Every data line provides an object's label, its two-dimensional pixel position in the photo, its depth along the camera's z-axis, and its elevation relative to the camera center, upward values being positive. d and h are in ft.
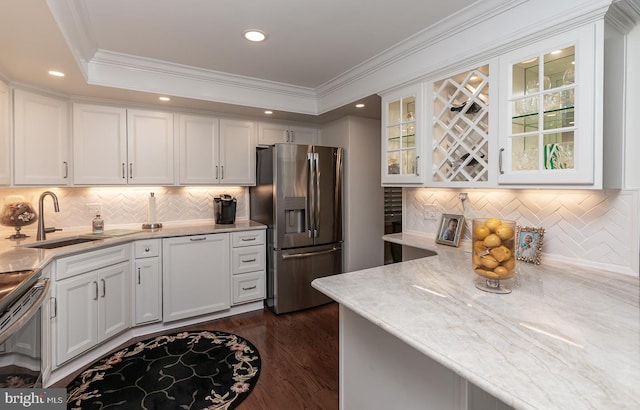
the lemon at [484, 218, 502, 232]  4.51 -0.33
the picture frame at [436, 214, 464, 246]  7.72 -0.73
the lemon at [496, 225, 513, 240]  4.40 -0.44
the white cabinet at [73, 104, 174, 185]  9.44 +1.84
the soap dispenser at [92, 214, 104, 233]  9.58 -0.72
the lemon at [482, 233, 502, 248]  4.41 -0.57
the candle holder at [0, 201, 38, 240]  7.93 -0.36
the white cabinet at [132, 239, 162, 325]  9.29 -2.47
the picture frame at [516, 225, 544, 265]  6.20 -0.88
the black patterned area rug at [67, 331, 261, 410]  6.43 -4.16
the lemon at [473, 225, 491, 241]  4.54 -0.46
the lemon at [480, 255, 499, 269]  4.38 -0.87
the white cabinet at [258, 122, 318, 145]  12.51 +2.91
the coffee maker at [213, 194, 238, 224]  11.60 -0.27
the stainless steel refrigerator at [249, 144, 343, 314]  11.02 -0.57
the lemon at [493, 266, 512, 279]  4.36 -1.01
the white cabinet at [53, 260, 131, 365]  7.13 -2.75
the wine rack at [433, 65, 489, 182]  6.48 +1.69
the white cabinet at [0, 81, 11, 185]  7.45 +1.57
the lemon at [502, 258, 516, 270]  4.37 -0.90
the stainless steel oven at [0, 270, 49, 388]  4.14 -1.91
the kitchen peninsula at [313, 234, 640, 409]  2.48 -1.41
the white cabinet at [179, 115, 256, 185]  11.03 +1.95
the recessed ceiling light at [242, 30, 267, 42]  7.29 +4.06
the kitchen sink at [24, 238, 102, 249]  7.97 -1.14
